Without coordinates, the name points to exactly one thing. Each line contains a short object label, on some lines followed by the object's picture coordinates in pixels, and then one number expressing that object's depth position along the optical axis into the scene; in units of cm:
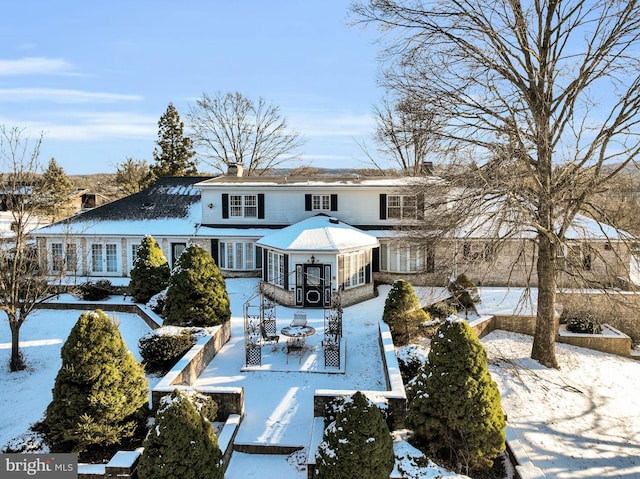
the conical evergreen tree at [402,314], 1409
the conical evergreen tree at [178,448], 682
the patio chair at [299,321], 1377
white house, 2036
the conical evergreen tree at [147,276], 1809
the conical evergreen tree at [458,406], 805
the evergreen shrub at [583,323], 1603
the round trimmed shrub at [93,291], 1900
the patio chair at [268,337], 1340
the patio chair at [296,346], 1322
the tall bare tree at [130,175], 4300
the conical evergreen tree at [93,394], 831
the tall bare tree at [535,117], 1225
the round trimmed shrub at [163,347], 1199
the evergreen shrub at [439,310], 1634
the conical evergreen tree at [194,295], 1376
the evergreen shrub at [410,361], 1150
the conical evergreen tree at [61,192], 3394
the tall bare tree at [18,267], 1265
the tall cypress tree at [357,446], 689
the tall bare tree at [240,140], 4097
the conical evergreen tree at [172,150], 3619
